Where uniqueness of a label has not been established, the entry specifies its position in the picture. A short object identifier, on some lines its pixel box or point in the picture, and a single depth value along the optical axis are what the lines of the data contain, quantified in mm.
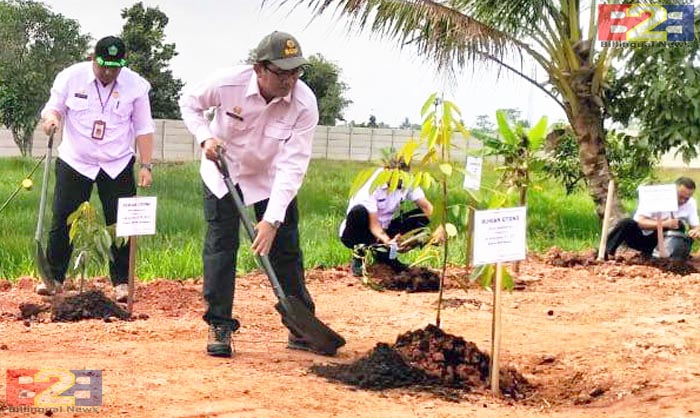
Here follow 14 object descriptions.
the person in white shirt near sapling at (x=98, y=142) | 6926
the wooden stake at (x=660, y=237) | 10141
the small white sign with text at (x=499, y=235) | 4734
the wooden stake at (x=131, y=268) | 6469
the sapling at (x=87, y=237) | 6676
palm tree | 11648
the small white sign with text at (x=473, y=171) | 5047
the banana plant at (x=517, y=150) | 7281
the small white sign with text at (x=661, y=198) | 9891
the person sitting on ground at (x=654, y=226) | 10516
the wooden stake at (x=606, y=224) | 10805
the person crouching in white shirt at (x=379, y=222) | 8727
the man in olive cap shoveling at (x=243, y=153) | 5191
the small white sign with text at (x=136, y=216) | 6355
